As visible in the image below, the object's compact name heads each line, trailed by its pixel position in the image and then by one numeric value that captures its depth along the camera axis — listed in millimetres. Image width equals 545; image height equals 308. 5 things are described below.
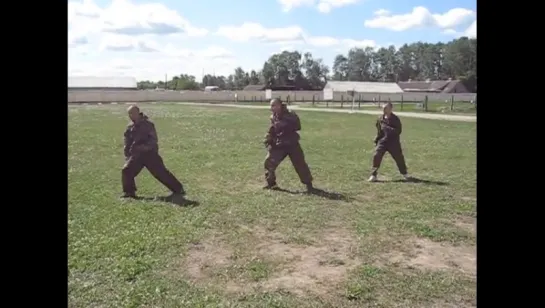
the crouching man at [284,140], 8844
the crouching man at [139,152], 8031
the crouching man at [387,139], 9891
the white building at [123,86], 47594
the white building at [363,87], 51250
